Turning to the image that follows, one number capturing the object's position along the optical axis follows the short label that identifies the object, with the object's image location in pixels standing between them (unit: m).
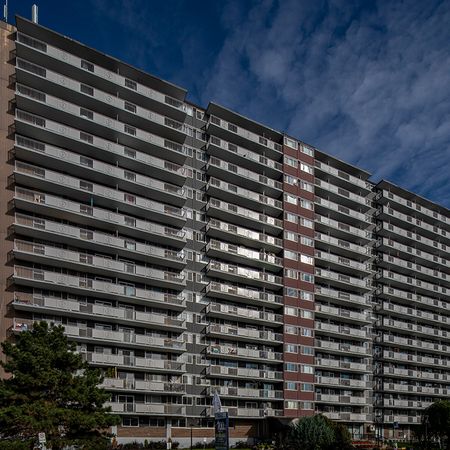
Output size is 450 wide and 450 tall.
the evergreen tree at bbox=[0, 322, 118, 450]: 45.66
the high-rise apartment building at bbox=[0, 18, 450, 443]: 68.69
